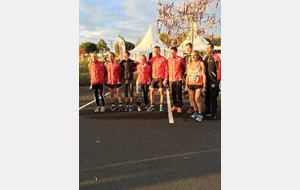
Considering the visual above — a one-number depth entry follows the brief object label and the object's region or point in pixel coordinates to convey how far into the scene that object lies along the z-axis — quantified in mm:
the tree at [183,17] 11265
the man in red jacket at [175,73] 5211
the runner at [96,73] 5306
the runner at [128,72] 5466
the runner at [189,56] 5093
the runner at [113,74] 5389
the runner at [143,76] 5439
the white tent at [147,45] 13577
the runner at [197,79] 4640
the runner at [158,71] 5350
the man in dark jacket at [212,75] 4607
